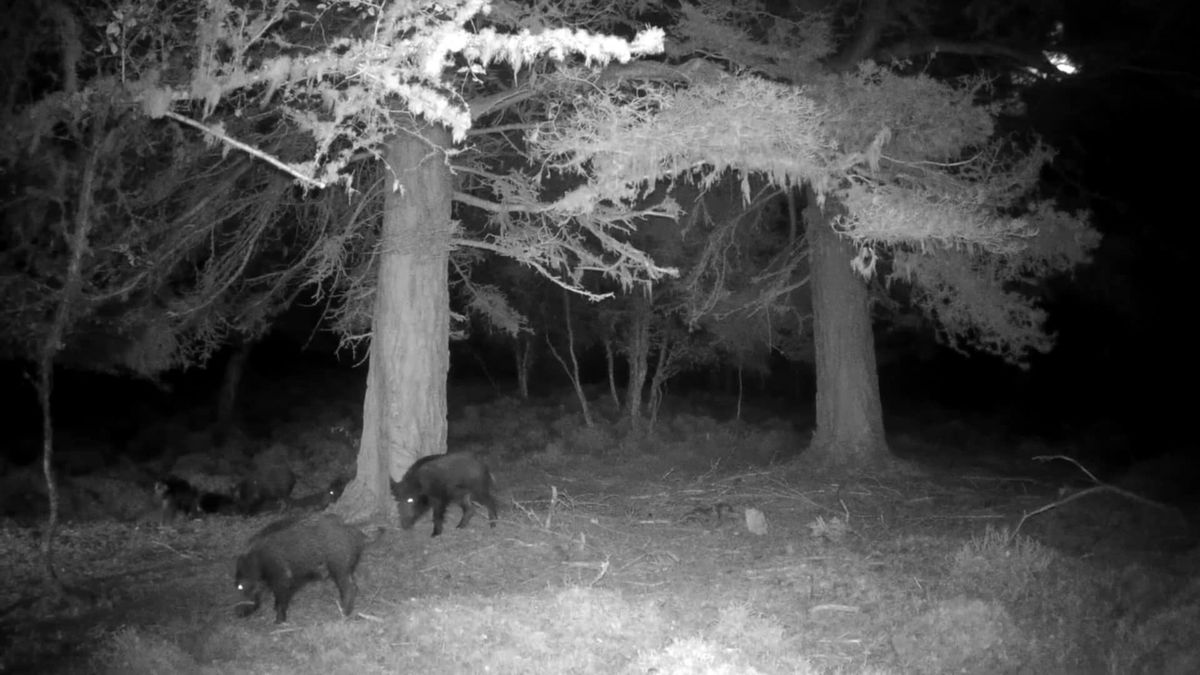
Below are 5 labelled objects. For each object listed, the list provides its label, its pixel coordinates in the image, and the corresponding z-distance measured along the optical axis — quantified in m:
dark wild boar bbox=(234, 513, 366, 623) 8.04
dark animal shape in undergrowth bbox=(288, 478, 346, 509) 15.52
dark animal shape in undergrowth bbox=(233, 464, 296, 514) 16.00
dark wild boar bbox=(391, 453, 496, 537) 10.53
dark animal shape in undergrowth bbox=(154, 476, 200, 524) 14.44
